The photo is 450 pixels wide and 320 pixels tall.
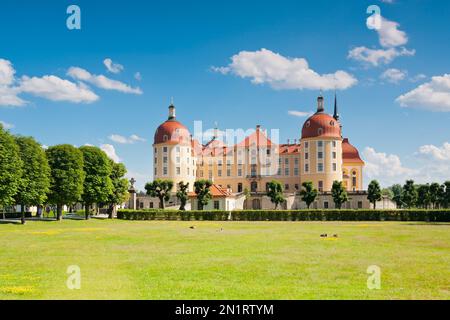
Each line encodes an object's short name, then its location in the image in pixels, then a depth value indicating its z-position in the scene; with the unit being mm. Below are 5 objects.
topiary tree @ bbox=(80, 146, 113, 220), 64812
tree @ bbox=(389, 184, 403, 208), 98562
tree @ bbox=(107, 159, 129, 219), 72375
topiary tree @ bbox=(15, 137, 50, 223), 51094
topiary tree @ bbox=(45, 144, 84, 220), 58812
